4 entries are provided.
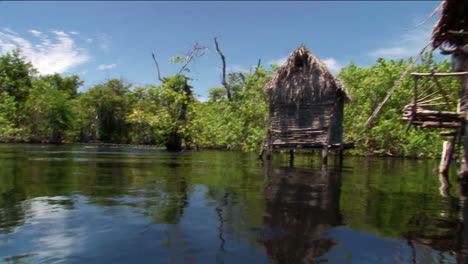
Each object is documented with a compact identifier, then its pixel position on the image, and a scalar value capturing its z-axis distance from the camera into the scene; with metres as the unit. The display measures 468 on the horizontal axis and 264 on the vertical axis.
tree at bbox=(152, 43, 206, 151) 25.34
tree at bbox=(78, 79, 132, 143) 41.16
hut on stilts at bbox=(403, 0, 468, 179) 7.37
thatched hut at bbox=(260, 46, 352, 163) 13.07
